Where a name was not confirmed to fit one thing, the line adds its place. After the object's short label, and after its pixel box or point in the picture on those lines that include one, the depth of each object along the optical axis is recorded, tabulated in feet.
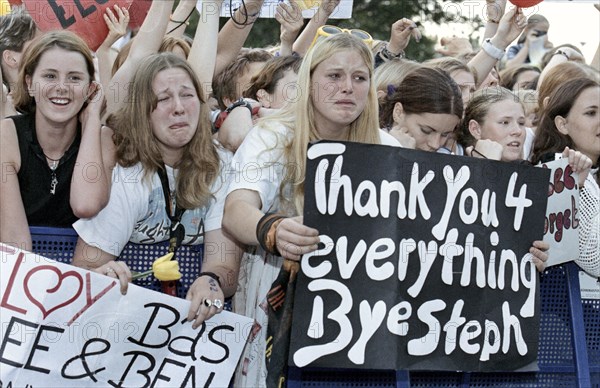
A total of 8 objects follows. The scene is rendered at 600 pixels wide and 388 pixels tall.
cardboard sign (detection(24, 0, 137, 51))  18.35
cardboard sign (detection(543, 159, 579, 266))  15.79
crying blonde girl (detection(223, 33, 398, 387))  14.58
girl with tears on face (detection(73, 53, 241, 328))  14.58
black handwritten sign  13.47
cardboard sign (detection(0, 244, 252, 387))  13.89
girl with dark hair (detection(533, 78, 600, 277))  18.62
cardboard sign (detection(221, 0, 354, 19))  22.54
